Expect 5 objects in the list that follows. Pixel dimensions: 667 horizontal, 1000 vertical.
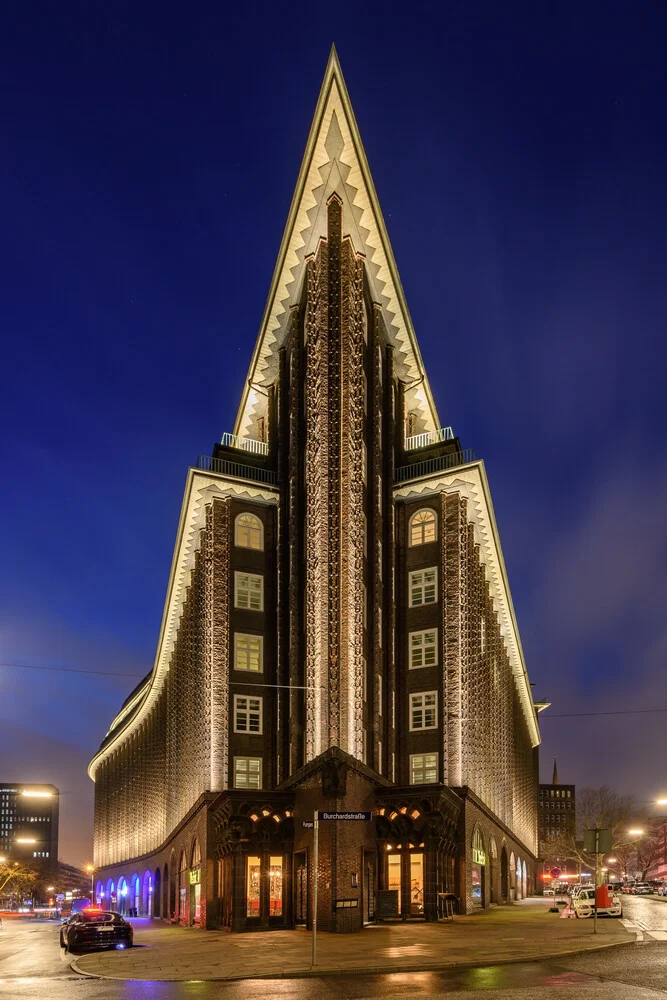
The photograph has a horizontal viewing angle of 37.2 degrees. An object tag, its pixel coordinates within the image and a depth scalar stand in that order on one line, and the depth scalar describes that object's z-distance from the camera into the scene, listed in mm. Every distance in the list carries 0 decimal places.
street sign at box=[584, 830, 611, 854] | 30016
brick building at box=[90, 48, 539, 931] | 40875
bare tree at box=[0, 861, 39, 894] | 113562
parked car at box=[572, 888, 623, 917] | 40812
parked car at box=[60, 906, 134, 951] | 31281
